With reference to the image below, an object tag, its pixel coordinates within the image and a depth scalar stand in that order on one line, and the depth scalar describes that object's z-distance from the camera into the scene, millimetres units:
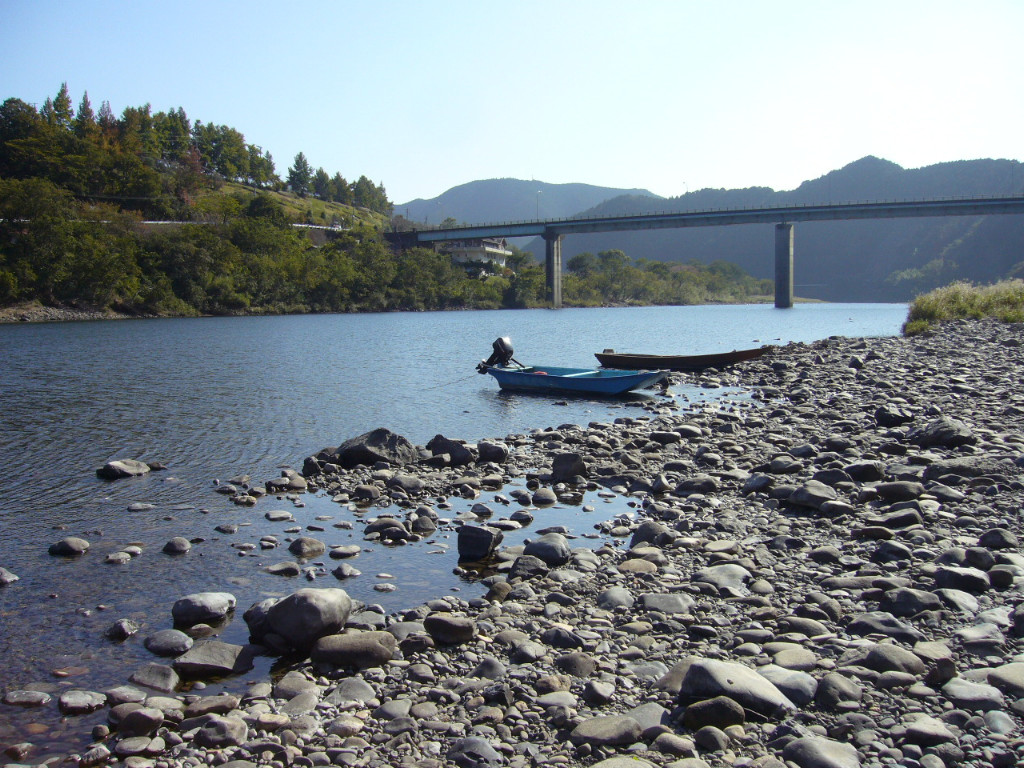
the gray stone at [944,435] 11703
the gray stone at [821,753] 3911
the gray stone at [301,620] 6180
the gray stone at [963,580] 6195
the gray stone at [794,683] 4645
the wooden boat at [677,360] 30031
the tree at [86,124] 143400
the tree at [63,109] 152500
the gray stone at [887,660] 4898
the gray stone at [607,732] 4383
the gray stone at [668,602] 6395
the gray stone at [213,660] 5938
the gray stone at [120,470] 13438
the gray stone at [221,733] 4699
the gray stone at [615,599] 6645
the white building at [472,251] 163662
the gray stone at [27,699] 5461
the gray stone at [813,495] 9234
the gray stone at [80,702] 5340
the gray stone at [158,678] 5680
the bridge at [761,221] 102812
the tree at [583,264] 176000
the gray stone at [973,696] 4359
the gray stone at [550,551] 8125
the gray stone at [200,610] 6941
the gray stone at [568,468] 12289
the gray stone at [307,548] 8859
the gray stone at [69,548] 9102
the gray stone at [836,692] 4578
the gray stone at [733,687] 4531
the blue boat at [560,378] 23656
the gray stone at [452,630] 6129
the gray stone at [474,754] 4285
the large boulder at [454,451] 13656
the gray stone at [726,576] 6859
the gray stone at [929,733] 4051
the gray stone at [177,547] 9031
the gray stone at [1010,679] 4500
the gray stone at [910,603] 5891
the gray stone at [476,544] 8572
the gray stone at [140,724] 4984
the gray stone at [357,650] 5840
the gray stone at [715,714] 4434
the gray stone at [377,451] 13422
